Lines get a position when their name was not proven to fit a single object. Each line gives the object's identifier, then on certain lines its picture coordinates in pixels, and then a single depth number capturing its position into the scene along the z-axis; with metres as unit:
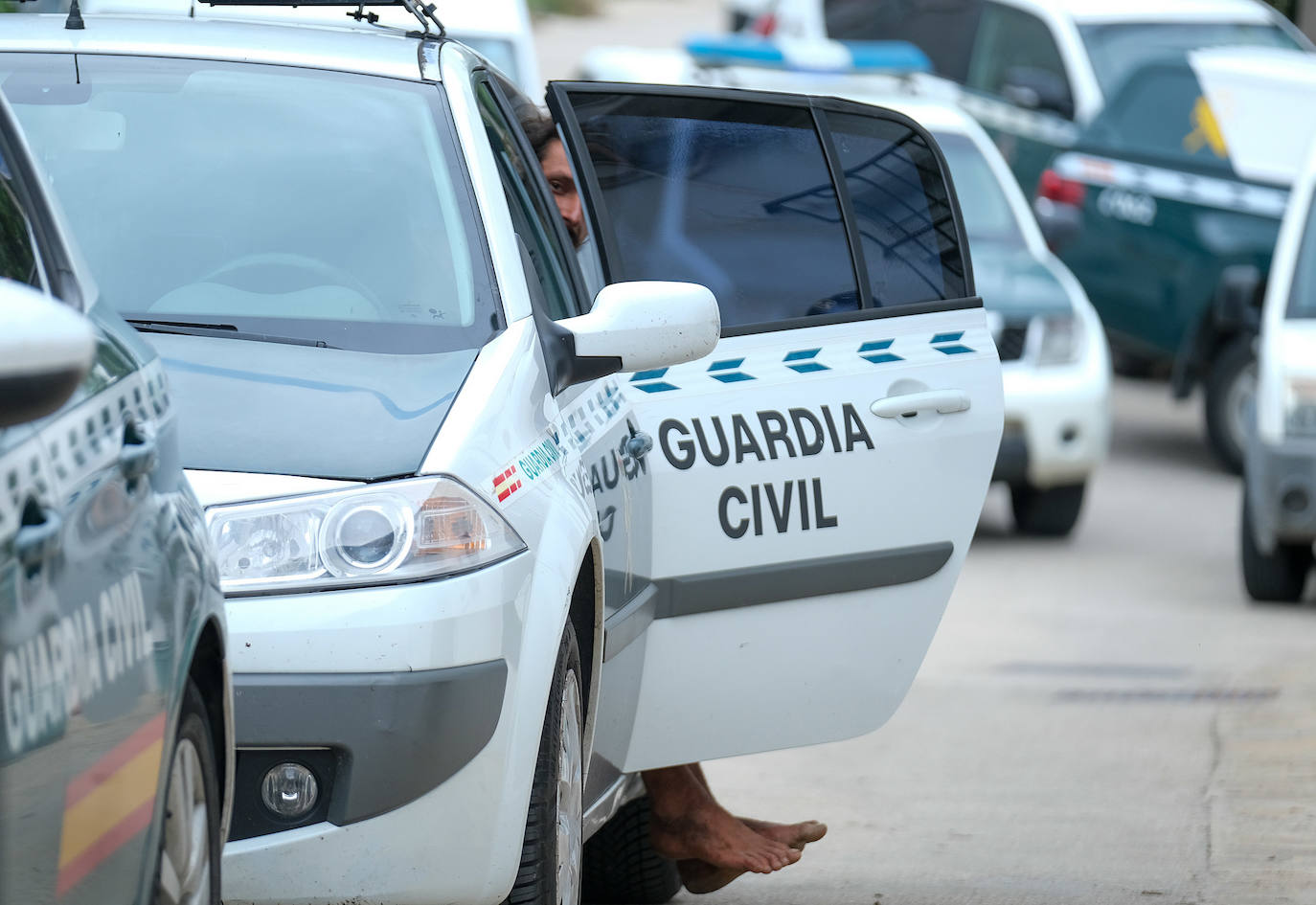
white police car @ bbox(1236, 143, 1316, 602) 19.70
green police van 29.20
